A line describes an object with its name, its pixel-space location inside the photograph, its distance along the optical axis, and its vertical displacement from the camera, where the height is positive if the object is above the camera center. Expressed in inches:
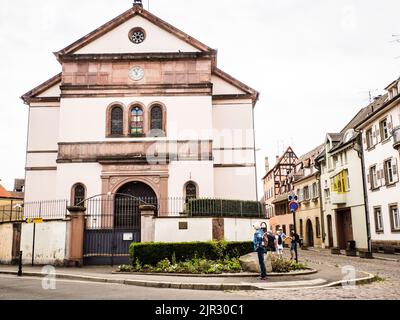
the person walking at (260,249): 530.0 -13.0
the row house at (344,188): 1273.4 +151.7
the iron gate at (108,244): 781.3 -6.2
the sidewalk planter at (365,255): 1034.7 -42.8
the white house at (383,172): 1049.5 +162.8
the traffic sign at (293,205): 718.5 +52.5
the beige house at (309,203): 1681.8 +136.4
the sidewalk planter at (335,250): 1249.6 -37.9
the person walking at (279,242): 913.4 -8.9
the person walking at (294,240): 829.1 -4.6
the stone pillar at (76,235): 766.7 +9.9
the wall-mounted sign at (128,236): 787.4 +6.1
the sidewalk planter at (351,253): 1140.1 -41.5
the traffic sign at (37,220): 792.3 +37.8
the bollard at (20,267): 658.8 -38.3
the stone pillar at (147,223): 754.8 +28.4
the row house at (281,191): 2193.7 +257.5
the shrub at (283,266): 590.2 -38.2
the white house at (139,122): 1003.3 +278.6
